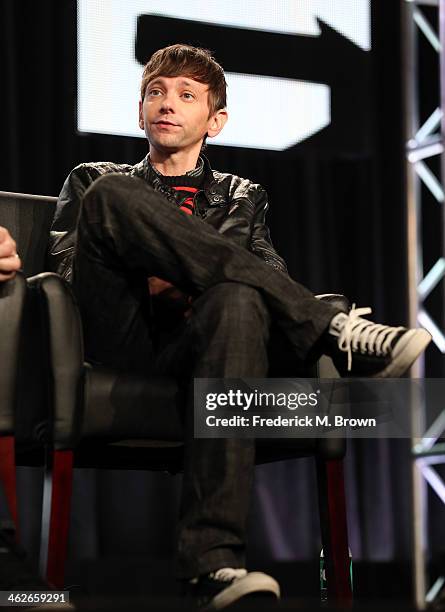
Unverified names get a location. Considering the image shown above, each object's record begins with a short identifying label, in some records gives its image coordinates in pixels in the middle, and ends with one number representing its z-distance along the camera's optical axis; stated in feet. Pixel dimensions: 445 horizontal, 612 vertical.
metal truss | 19.00
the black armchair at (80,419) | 13.79
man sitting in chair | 12.80
